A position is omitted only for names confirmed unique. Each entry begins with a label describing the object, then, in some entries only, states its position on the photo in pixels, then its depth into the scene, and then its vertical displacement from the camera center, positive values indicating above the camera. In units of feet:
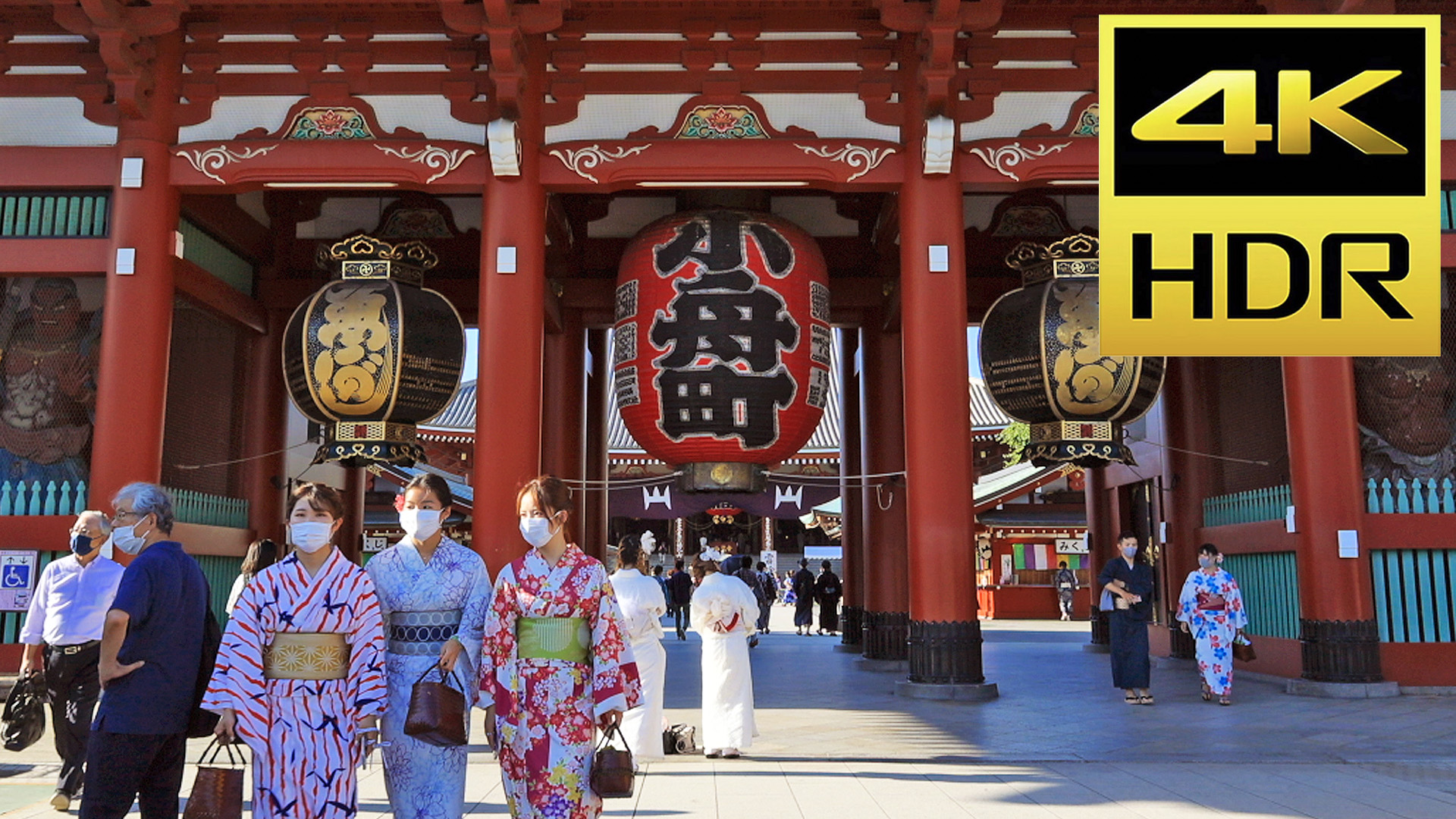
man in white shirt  18.71 -0.74
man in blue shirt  13.08 -1.08
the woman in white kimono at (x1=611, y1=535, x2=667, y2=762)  22.98 -1.20
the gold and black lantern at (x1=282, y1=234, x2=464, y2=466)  29.89 +5.95
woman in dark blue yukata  30.66 -0.93
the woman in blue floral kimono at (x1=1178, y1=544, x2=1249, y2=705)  30.91 -1.03
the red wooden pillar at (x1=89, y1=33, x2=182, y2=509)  29.35 +7.06
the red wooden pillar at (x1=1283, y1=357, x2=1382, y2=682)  30.40 +1.53
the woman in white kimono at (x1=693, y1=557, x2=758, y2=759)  23.11 -1.63
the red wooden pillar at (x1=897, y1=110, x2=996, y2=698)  29.68 +3.71
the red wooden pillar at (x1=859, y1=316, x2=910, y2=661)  42.78 +2.97
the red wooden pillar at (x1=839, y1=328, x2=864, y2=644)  49.08 +3.81
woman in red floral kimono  14.11 -1.11
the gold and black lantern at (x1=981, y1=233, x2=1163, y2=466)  30.60 +5.64
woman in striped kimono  13.00 -1.08
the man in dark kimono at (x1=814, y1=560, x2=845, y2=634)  65.41 -0.95
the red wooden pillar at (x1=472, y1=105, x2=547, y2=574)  28.89 +5.77
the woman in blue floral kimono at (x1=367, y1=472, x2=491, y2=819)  13.83 -0.60
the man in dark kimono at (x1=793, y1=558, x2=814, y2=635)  68.74 -1.09
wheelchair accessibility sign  30.01 +0.13
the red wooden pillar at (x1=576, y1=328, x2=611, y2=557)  49.16 +6.64
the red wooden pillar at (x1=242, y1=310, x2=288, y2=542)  39.32 +5.36
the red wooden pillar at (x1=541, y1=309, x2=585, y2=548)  43.50 +6.95
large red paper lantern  29.84 +6.21
